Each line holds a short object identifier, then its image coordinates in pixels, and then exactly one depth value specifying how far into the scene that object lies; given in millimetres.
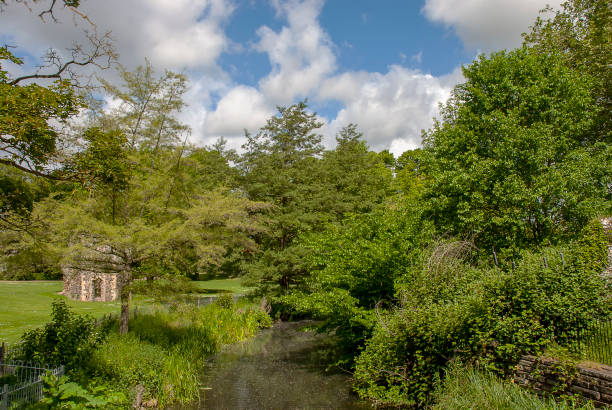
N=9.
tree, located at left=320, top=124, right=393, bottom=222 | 27281
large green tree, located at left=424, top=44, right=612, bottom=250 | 15477
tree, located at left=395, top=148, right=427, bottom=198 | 41031
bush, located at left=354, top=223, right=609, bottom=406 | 8945
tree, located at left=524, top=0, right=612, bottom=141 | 18609
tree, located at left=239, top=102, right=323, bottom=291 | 24609
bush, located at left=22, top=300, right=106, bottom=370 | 9664
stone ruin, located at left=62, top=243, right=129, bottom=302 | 13000
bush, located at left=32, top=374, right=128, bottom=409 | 6414
